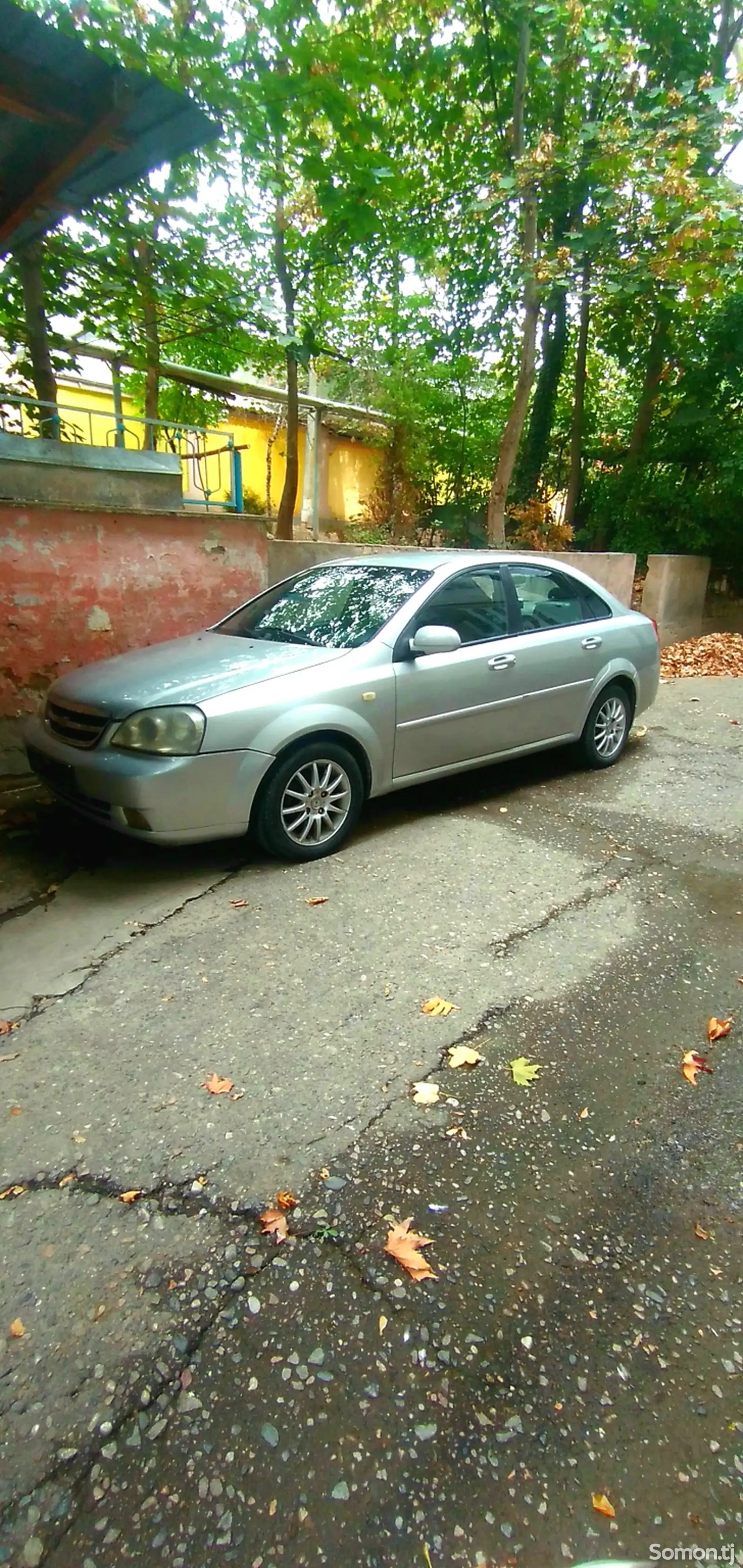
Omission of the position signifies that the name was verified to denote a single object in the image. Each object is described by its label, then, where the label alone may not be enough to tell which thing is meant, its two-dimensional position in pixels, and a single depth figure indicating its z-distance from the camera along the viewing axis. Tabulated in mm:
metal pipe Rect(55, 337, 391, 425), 9938
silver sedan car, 3574
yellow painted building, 11477
